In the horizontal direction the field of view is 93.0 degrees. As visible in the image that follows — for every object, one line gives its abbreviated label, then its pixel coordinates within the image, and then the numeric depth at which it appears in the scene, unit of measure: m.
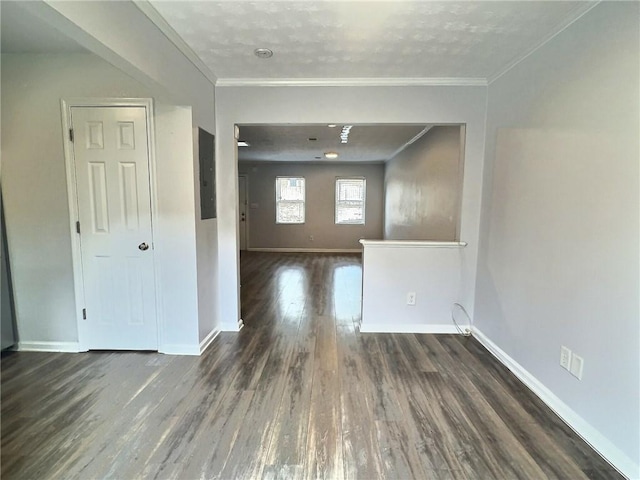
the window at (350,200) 8.30
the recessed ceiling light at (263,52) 2.23
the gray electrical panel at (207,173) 2.62
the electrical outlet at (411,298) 3.08
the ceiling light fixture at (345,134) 4.39
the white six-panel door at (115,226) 2.43
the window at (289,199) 8.30
